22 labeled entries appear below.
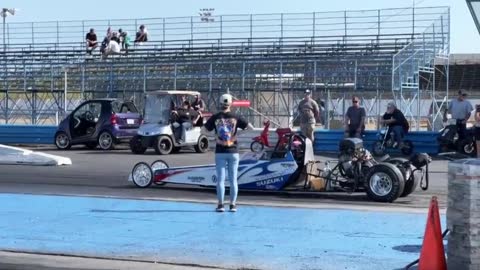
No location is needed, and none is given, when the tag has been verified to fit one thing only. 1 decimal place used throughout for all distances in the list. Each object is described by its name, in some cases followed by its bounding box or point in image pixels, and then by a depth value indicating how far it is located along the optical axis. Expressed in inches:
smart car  1088.8
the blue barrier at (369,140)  989.6
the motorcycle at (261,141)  994.7
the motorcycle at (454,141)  929.5
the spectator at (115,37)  1566.2
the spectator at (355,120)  960.9
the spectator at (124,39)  1579.7
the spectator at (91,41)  1576.9
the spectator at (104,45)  1557.6
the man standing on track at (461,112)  938.7
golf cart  986.7
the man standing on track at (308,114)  944.3
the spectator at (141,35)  1577.3
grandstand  1310.3
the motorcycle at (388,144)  969.5
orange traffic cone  319.6
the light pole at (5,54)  1510.8
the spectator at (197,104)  1022.4
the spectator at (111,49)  1544.0
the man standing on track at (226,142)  488.4
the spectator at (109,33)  1562.5
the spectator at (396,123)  967.6
